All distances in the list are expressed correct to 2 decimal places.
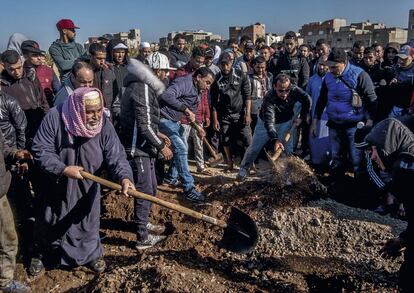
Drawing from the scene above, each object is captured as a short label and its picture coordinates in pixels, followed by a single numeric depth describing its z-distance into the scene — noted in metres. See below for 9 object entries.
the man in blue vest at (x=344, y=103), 5.53
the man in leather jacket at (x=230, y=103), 6.42
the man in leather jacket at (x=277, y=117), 5.70
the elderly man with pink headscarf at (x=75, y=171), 3.38
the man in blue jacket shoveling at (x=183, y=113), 5.45
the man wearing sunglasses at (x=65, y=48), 6.14
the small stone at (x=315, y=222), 4.43
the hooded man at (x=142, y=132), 4.12
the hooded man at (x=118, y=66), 5.70
